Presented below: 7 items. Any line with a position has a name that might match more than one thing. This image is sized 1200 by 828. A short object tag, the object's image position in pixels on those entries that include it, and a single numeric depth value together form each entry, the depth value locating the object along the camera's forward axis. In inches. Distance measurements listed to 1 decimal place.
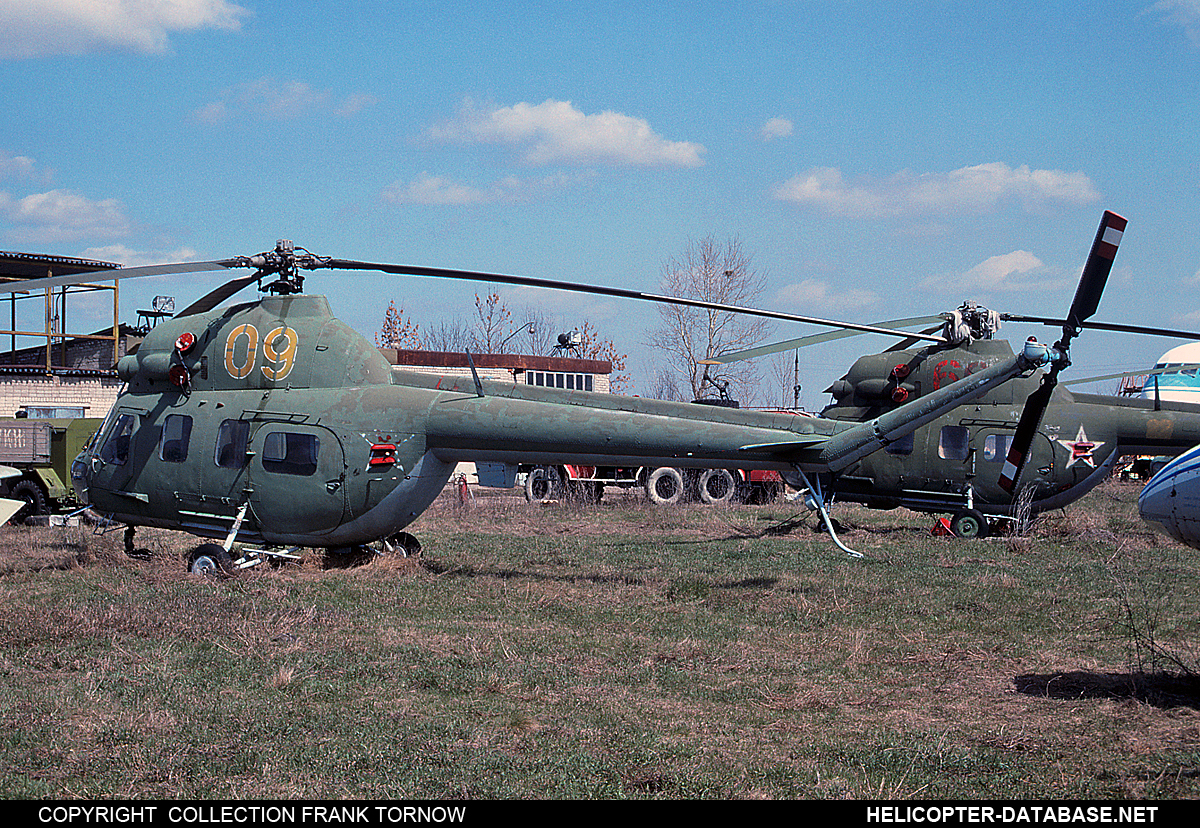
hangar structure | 1165.1
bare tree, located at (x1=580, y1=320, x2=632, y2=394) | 2706.7
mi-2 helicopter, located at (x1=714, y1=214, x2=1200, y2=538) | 671.1
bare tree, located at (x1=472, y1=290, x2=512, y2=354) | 2578.7
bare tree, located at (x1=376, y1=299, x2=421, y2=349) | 2635.3
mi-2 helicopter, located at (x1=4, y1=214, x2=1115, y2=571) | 454.6
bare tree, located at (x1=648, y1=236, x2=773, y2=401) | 2020.2
